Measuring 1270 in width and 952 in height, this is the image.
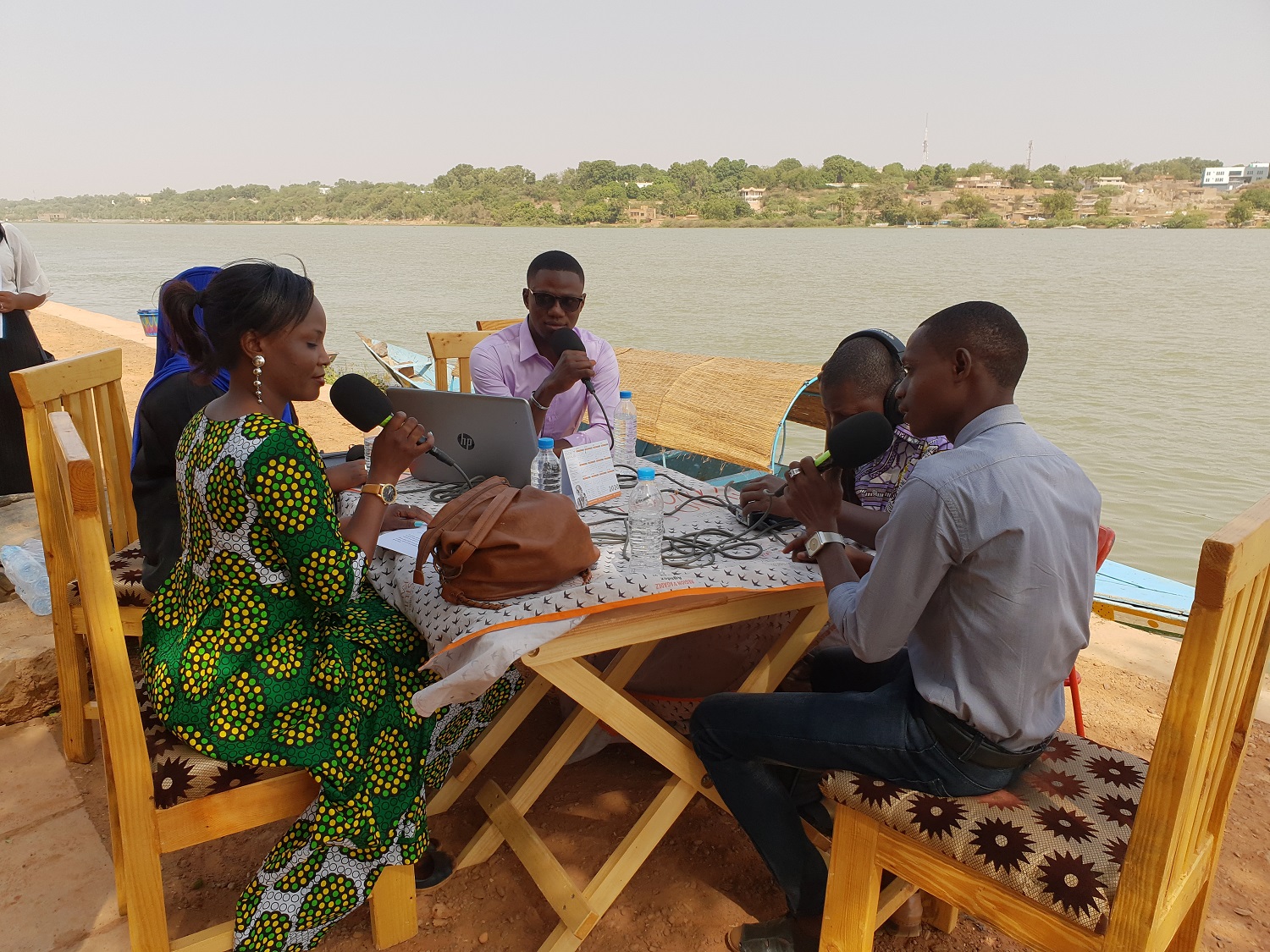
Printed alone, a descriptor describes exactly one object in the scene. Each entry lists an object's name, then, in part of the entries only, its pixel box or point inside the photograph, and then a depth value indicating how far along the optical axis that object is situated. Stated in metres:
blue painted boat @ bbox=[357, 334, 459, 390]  8.94
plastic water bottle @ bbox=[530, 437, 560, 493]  2.38
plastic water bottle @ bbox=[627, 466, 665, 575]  1.92
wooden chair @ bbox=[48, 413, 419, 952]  1.69
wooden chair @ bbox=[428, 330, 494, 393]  4.79
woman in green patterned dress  1.73
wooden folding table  1.78
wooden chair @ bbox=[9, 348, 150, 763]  2.52
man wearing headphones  2.38
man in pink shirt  3.39
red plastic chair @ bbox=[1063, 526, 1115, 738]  2.17
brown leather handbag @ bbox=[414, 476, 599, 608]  1.66
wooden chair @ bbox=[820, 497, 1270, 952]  1.31
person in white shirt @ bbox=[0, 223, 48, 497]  4.18
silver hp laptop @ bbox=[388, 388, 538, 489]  2.34
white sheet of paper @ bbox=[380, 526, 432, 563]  2.09
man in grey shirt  1.50
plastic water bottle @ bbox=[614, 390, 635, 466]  2.98
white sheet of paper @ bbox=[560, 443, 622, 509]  2.30
